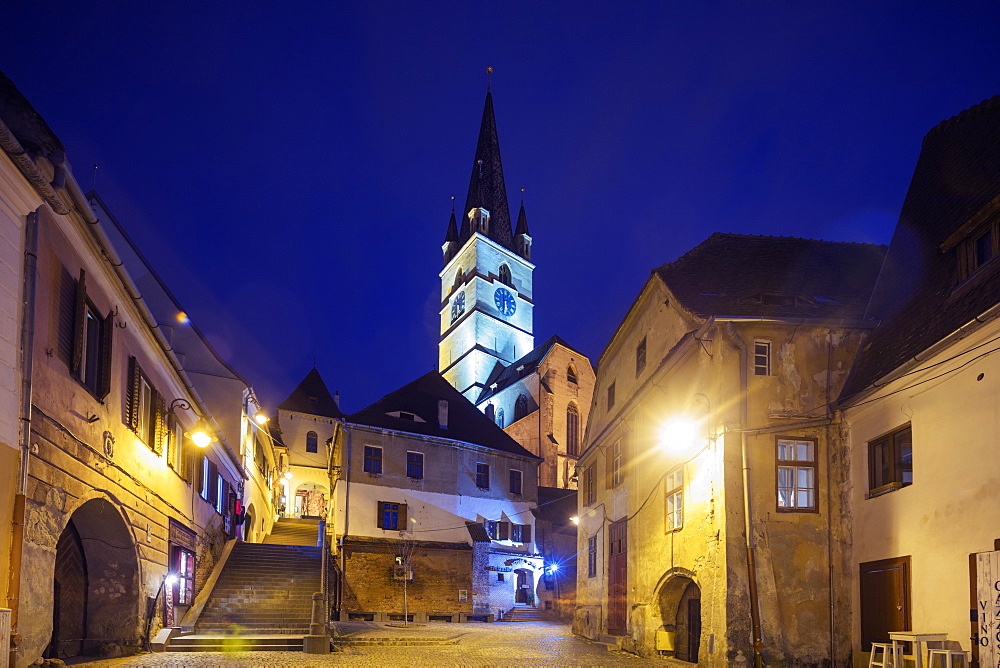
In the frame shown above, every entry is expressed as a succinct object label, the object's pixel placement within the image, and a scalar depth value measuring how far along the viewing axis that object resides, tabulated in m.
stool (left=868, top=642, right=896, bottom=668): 11.27
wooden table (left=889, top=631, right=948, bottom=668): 10.78
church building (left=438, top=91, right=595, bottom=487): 61.78
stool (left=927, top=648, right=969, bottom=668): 10.32
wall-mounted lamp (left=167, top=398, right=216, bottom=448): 15.48
